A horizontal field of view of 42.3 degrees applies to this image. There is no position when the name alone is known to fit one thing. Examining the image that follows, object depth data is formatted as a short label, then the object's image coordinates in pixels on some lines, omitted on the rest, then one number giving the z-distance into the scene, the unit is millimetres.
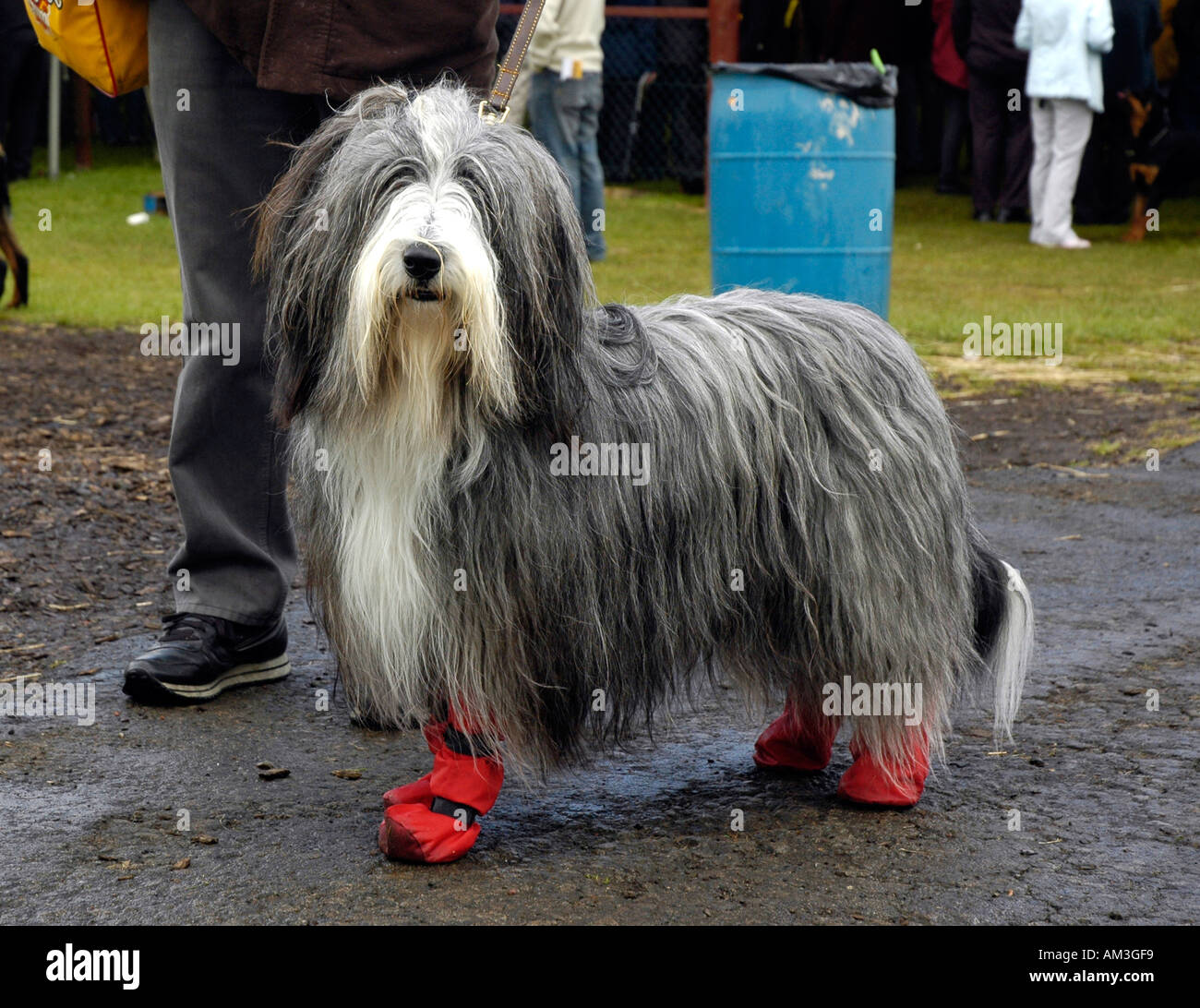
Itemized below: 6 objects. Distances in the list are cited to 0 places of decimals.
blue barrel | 8547
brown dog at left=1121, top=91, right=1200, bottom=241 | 15273
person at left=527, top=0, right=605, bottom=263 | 12609
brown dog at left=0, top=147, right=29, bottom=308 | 10586
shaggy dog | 2889
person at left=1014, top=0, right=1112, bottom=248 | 14750
